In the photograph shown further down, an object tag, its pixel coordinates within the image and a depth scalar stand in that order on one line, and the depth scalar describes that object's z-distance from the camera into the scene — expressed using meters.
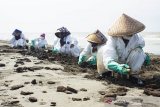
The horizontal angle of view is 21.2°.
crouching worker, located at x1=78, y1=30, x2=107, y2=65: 10.26
